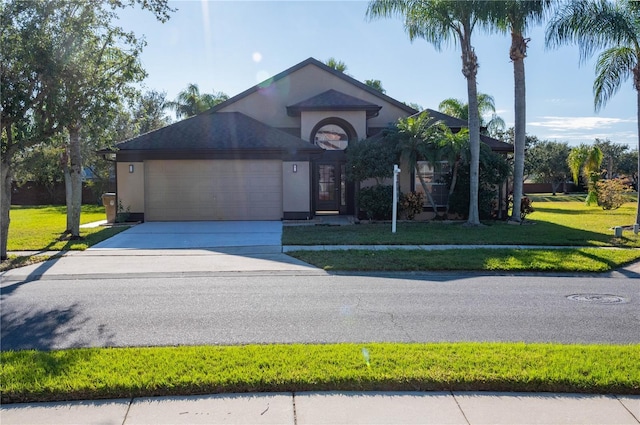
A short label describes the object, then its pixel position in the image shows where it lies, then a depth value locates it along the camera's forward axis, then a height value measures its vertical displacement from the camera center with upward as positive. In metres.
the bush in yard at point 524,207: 20.59 -0.76
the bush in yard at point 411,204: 19.58 -0.55
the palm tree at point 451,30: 17.14 +5.52
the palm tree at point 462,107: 31.84 +5.32
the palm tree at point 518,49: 16.67 +4.90
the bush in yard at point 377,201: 19.30 -0.42
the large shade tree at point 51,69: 10.39 +2.68
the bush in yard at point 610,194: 28.56 -0.38
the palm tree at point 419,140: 18.45 +1.80
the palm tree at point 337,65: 36.18 +8.86
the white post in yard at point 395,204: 16.03 -0.45
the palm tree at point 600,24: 17.11 +5.46
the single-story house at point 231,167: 19.84 +0.95
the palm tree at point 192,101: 40.44 +7.20
